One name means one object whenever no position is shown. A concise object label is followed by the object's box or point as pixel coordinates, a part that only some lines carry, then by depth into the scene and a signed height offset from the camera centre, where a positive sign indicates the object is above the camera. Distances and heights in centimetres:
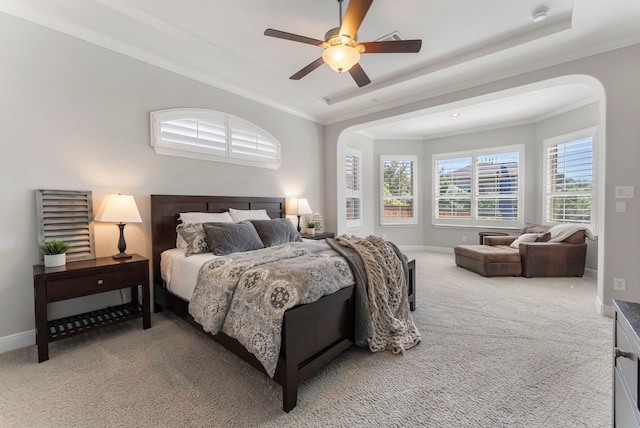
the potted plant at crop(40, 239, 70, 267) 229 -35
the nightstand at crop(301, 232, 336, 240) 446 -45
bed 164 -86
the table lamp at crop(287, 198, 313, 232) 451 +3
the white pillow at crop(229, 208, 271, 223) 356 -7
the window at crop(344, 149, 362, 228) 610 +48
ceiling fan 208 +130
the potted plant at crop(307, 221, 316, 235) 465 -33
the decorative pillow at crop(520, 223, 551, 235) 489 -42
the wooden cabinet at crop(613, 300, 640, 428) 84 -55
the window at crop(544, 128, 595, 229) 458 +47
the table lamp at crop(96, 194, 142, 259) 254 -2
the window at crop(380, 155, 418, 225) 693 +47
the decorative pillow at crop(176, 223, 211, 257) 277 -30
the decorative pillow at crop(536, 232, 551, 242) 465 -54
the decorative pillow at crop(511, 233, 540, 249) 468 -58
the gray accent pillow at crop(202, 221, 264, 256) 274 -30
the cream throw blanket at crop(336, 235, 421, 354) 228 -81
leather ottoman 441 -92
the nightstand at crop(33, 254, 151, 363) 212 -66
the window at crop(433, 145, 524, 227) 584 +43
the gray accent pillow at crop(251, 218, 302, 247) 326 -28
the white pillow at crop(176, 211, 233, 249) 307 -10
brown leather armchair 430 -82
